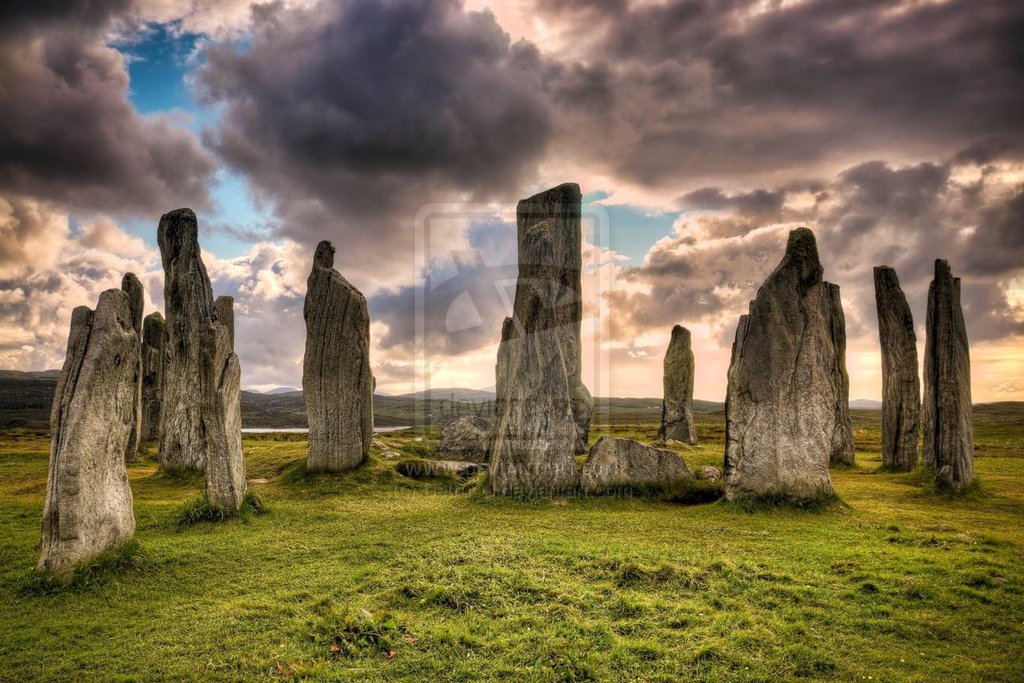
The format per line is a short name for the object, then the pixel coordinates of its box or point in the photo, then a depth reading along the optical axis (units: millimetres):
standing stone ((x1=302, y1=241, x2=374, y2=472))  19562
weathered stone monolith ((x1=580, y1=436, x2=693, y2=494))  16641
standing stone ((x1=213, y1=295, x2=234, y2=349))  26512
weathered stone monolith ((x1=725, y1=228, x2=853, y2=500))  14945
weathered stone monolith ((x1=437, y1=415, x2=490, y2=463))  25078
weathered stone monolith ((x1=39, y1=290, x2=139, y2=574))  9352
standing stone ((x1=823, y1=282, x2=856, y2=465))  23812
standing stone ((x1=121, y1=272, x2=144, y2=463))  26703
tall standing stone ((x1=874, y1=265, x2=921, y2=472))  22031
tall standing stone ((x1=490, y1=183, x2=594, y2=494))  16172
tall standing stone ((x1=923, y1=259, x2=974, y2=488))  16469
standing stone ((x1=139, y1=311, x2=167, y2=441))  29656
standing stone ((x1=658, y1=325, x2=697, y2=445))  31312
